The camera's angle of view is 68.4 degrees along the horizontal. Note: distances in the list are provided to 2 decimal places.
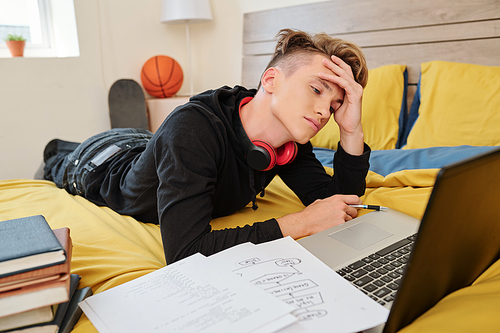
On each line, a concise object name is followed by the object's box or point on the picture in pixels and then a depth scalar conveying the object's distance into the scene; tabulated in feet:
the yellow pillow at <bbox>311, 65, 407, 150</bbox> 5.89
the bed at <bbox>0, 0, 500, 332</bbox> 2.51
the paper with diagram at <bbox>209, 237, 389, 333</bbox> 1.58
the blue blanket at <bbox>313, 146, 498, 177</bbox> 4.17
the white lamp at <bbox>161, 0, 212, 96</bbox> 8.98
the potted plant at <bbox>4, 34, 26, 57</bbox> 7.87
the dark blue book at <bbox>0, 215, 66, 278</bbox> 1.55
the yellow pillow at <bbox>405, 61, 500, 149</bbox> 4.83
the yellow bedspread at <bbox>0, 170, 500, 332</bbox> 1.59
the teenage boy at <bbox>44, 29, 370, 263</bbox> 2.64
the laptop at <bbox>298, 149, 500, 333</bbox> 1.27
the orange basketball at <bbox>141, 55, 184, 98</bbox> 9.25
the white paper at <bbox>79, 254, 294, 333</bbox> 1.53
